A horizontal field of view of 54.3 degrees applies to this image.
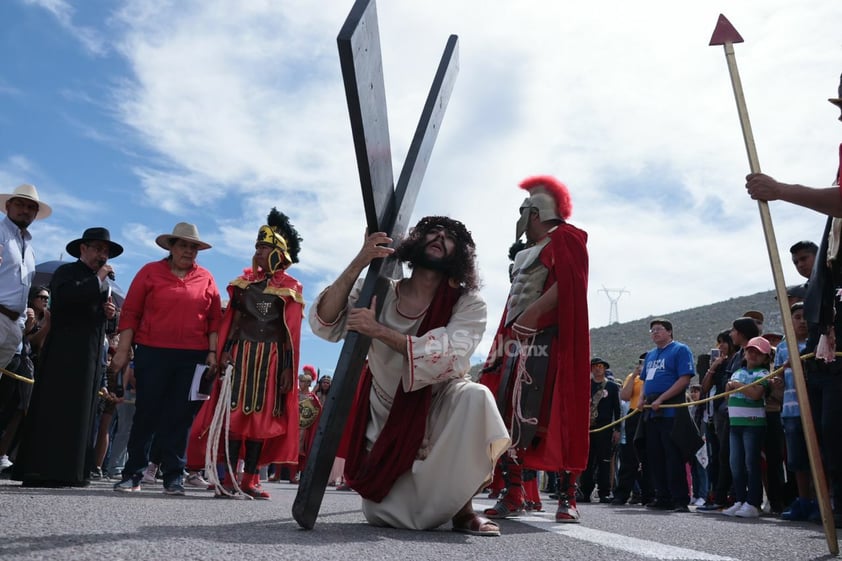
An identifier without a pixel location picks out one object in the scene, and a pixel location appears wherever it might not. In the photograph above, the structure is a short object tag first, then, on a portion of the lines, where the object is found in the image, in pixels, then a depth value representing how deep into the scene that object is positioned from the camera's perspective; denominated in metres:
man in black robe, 5.88
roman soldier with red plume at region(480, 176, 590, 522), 4.92
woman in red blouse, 6.20
